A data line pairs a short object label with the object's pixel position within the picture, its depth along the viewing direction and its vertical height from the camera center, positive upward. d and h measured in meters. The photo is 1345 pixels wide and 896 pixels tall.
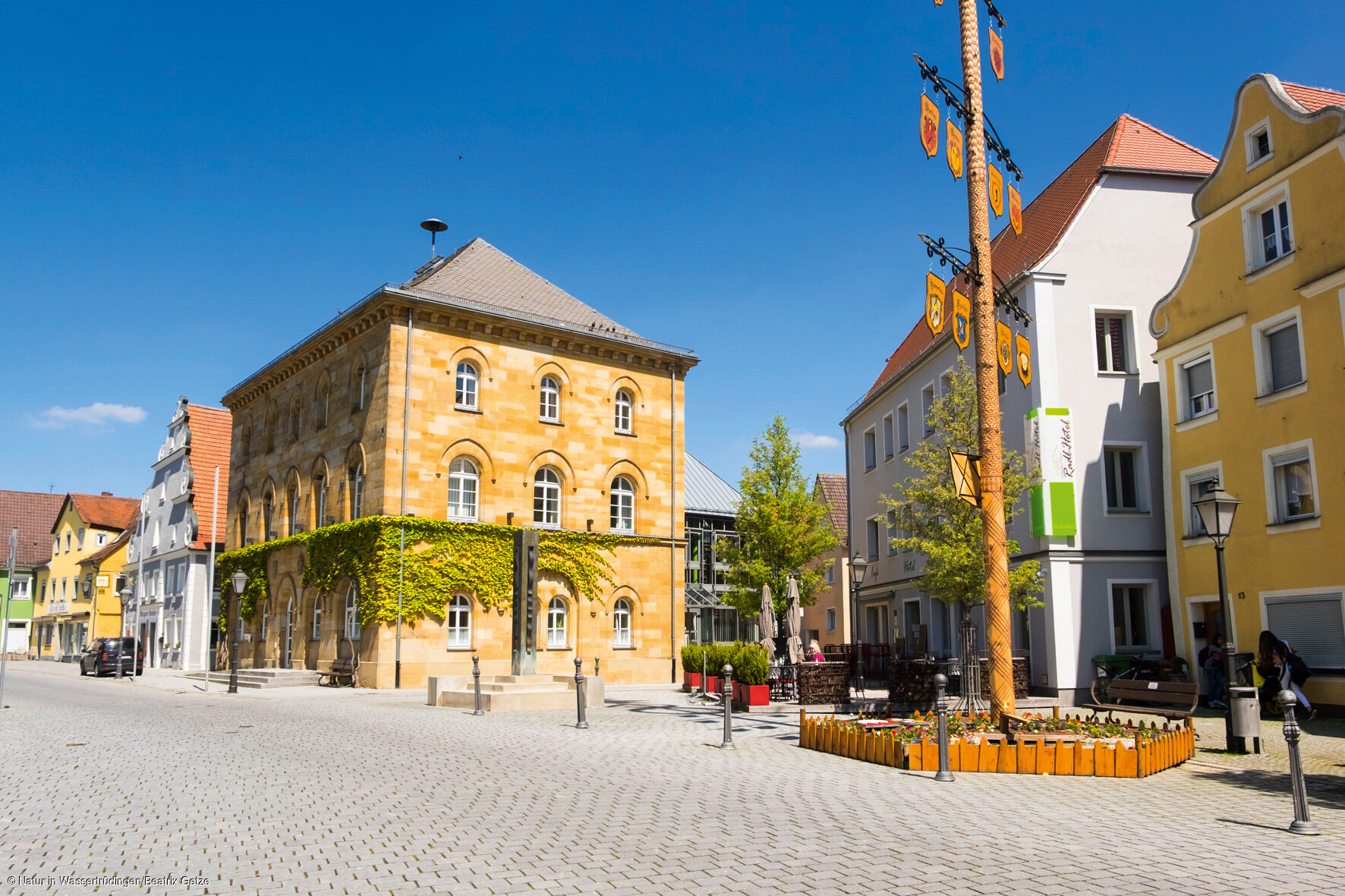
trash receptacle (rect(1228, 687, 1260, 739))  12.95 -1.45
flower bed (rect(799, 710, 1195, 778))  10.98 -1.61
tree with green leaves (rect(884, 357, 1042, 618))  20.17 +1.82
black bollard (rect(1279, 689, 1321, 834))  7.87 -1.45
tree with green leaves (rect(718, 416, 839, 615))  39.16 +2.93
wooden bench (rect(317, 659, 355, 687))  29.62 -1.88
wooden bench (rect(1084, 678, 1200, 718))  13.93 -1.33
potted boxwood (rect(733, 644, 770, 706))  19.98 -1.45
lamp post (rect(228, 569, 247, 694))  28.34 -0.69
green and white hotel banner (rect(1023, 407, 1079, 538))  22.86 +2.97
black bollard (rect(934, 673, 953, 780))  10.61 -1.29
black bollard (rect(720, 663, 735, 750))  13.29 -1.40
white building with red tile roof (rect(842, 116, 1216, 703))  22.98 +5.05
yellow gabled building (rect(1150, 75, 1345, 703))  18.05 +4.42
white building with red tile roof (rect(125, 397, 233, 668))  44.97 +3.51
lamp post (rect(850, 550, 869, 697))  25.27 +0.74
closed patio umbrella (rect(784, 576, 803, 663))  23.52 -0.26
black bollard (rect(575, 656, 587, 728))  16.20 -1.33
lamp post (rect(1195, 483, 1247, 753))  12.91 +1.02
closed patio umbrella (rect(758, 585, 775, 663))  23.69 -0.33
